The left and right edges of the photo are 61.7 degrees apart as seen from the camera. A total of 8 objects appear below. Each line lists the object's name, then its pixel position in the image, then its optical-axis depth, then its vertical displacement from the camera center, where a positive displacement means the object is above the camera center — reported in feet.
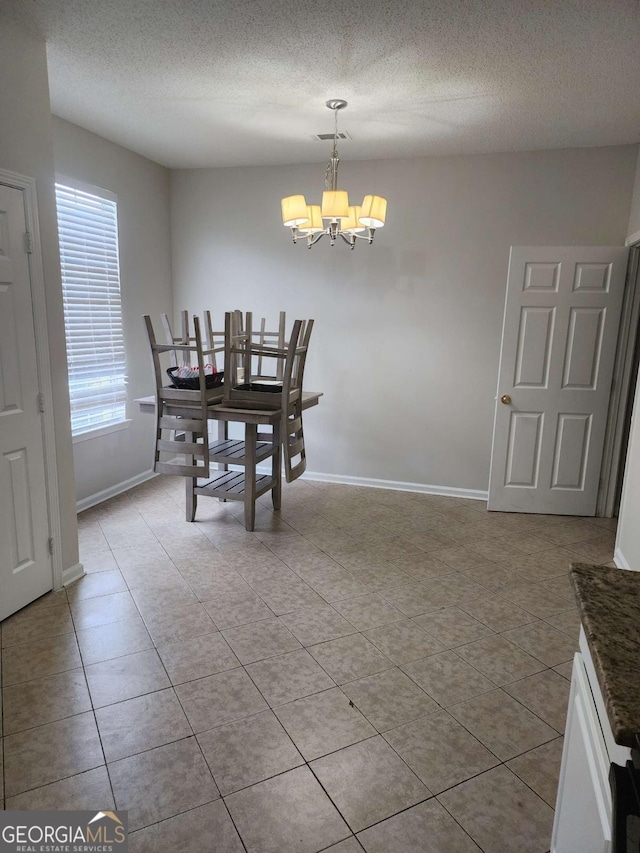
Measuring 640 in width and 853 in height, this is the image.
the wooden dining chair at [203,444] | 11.12 -2.84
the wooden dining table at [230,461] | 11.26 -3.56
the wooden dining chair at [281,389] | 10.99 -1.57
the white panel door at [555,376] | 12.53 -1.28
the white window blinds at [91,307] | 12.36 +0.06
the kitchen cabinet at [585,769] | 3.20 -2.88
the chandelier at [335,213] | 9.95 +1.95
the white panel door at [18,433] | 8.05 -1.93
